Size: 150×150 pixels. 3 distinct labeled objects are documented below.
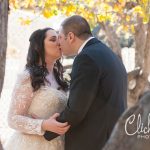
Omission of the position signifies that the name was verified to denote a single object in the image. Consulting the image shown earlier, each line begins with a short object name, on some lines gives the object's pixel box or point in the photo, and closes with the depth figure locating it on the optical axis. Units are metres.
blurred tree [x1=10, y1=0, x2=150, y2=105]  7.40
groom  3.61
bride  4.17
